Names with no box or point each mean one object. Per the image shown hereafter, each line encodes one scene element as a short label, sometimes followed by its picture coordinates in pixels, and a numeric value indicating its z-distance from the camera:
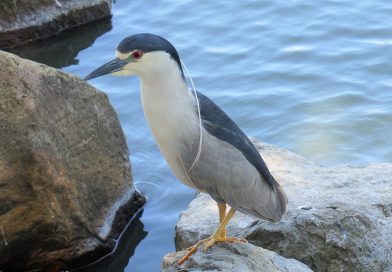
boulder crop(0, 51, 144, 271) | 11.03
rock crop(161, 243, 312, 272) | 8.69
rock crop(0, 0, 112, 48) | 19.16
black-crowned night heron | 9.02
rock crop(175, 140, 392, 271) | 10.21
